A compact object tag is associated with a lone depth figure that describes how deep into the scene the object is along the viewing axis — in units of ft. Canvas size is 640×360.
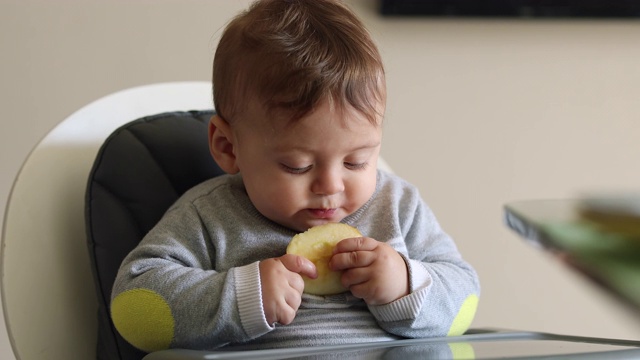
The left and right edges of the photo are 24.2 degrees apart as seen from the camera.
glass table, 2.59
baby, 3.35
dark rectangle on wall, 5.29
